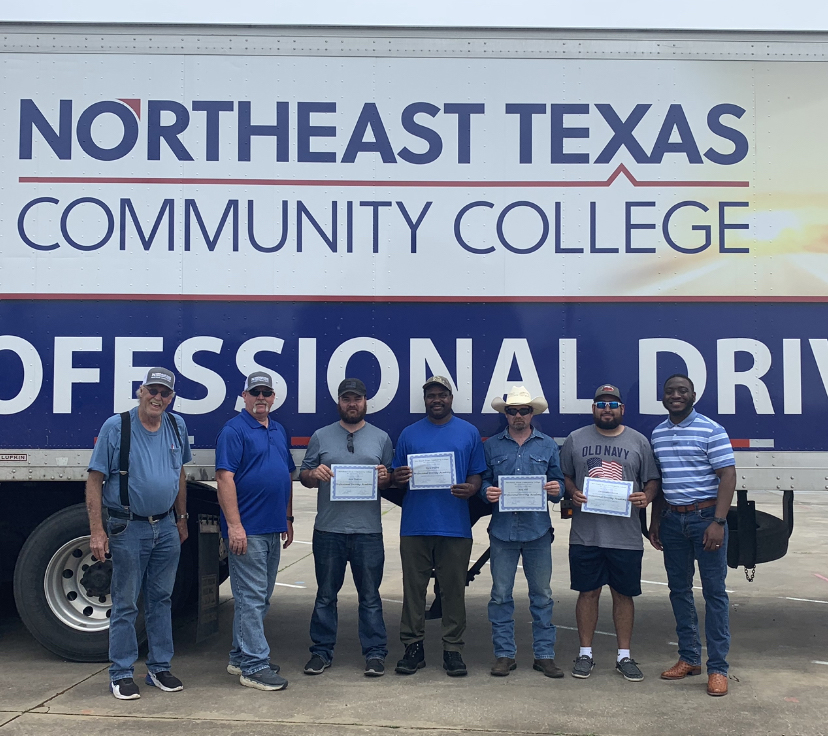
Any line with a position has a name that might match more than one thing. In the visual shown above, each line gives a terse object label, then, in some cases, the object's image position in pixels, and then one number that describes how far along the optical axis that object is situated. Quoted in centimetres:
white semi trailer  548
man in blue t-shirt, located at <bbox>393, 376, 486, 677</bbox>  529
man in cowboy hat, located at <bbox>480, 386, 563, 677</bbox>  528
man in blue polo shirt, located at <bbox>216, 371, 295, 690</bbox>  507
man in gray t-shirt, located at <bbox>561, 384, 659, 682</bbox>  521
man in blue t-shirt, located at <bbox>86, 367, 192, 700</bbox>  490
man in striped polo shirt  500
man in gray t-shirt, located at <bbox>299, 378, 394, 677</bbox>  528
